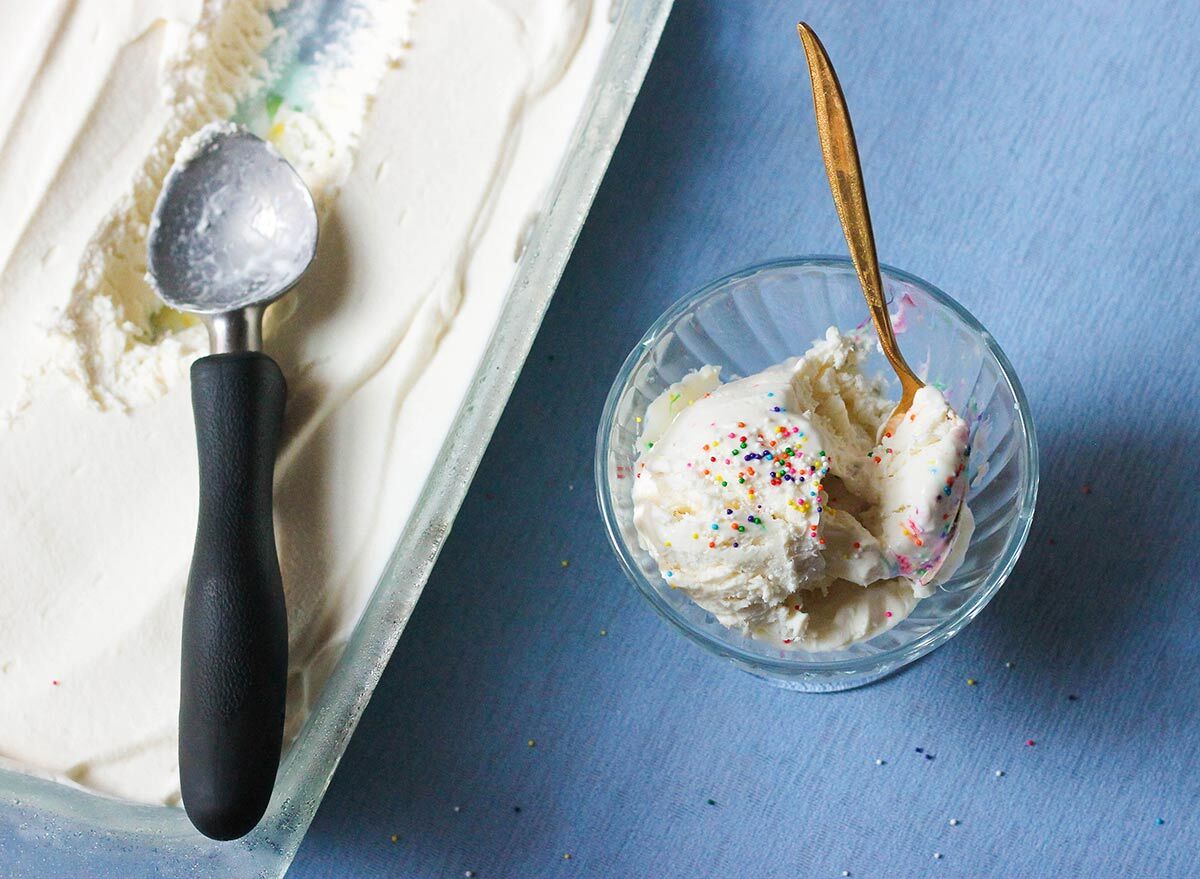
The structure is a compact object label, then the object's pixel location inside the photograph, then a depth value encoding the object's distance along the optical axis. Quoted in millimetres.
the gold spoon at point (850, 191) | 673
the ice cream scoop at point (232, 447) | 675
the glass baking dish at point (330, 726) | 700
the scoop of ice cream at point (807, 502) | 661
